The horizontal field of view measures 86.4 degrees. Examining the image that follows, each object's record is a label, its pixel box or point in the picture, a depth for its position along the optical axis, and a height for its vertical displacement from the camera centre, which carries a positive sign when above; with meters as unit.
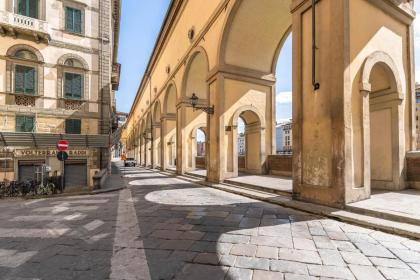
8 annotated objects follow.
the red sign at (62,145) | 8.86 +0.07
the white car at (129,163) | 28.22 -2.08
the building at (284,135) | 68.26 +3.43
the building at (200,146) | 73.98 +0.13
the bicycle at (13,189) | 8.73 -1.67
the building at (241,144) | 76.25 +0.79
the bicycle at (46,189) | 8.80 -1.66
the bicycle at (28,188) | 8.91 -1.64
